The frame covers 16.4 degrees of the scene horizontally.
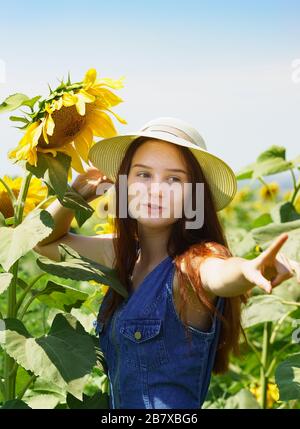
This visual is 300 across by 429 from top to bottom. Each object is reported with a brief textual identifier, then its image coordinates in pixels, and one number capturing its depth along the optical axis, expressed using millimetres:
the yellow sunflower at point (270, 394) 2971
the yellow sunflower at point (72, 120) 1996
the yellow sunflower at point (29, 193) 2202
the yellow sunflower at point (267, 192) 4316
